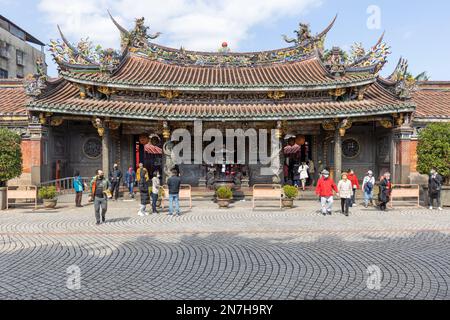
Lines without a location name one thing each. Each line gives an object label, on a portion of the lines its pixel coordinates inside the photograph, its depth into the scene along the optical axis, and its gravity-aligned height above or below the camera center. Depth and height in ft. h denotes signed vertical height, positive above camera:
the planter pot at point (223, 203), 39.99 -5.40
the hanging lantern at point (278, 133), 48.60 +5.07
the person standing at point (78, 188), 40.04 -3.43
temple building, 46.32 +9.54
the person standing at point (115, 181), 44.47 -2.77
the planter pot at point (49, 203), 38.42 -5.26
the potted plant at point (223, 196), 39.68 -4.42
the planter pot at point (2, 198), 38.11 -4.61
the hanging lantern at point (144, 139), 55.72 +4.58
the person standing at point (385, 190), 37.24 -3.30
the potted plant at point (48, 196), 38.09 -4.31
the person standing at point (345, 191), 33.95 -3.14
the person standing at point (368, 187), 40.47 -3.21
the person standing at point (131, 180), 47.16 -2.81
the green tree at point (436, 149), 39.19 +2.01
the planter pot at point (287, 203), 40.14 -5.39
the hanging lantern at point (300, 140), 56.44 +4.55
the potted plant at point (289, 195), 39.32 -4.20
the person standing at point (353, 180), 40.06 -2.21
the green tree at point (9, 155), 37.41 +0.98
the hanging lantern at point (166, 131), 47.82 +5.25
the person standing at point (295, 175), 56.13 -2.33
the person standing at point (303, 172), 51.19 -1.45
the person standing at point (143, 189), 34.13 -3.05
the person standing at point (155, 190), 35.83 -3.29
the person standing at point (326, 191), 34.78 -3.23
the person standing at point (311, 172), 55.60 -1.58
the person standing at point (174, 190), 33.96 -3.12
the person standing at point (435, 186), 38.09 -2.83
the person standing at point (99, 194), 29.48 -3.17
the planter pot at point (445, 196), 40.22 -4.37
